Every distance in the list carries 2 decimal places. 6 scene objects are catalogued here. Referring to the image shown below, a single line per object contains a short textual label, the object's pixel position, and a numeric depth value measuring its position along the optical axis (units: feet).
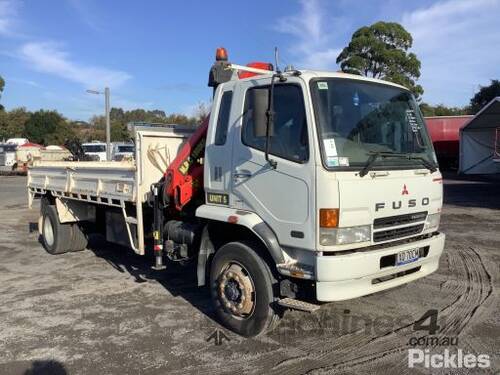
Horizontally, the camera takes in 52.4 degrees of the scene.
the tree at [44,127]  209.05
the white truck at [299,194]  14.55
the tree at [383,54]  114.93
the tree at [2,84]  170.91
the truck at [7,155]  140.67
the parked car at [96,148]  115.26
